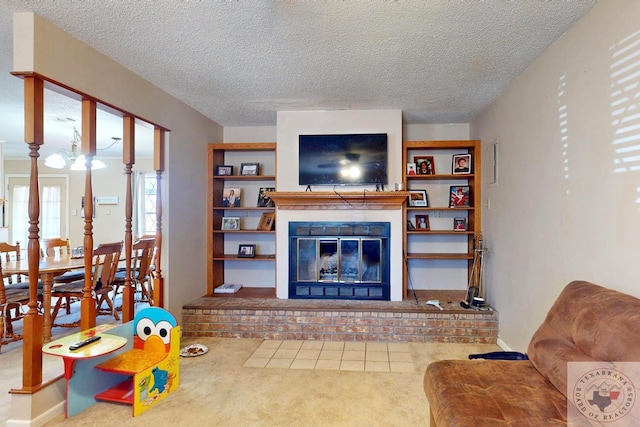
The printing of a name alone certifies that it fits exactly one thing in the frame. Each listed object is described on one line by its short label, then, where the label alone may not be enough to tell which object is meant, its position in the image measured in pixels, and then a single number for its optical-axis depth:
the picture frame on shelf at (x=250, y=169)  4.65
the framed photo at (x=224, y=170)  4.59
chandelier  4.40
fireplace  4.04
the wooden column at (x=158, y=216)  3.47
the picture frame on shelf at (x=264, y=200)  4.54
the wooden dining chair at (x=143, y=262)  4.15
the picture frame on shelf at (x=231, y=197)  4.68
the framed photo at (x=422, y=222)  4.57
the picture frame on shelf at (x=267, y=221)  4.54
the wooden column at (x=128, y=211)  3.07
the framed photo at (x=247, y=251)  4.62
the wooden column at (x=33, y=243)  2.12
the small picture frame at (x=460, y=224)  4.42
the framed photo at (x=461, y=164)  4.37
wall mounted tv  4.02
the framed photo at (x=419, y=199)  4.51
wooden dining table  3.29
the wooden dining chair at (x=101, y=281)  3.56
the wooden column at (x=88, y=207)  2.56
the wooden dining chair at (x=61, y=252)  4.17
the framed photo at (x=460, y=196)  4.40
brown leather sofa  1.39
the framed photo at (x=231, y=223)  4.65
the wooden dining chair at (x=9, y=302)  3.12
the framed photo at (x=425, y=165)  4.49
